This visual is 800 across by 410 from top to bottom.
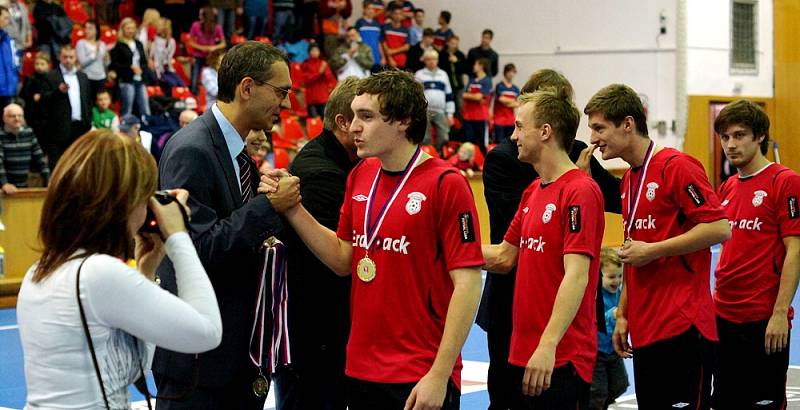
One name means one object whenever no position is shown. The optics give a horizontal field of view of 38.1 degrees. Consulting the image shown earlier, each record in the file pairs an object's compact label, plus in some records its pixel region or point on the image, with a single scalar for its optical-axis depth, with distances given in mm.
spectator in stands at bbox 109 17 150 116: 18562
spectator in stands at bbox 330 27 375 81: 22797
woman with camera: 3041
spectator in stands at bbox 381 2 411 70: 24000
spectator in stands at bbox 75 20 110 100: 18203
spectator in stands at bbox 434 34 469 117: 24422
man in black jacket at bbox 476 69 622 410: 5637
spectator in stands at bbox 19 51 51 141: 17045
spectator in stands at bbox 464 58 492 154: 24281
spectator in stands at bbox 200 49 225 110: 19844
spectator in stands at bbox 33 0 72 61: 18495
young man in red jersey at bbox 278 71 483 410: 4172
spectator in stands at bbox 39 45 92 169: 17062
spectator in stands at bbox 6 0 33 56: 17594
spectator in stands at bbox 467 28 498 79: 25406
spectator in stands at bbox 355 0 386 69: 23688
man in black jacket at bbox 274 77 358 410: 5070
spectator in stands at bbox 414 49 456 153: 23188
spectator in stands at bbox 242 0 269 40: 22016
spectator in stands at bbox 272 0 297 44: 22344
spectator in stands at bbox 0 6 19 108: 16922
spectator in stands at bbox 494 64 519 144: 24969
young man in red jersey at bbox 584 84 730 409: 5242
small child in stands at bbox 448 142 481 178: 20656
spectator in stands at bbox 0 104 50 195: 15438
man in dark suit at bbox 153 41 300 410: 4203
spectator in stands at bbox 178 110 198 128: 17625
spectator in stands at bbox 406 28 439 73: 24047
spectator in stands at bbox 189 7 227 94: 20719
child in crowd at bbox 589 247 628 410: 6543
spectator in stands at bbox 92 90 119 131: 17664
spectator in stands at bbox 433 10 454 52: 25406
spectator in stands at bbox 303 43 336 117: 22250
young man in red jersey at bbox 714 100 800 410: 6145
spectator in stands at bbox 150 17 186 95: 19859
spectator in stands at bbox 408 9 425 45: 24812
